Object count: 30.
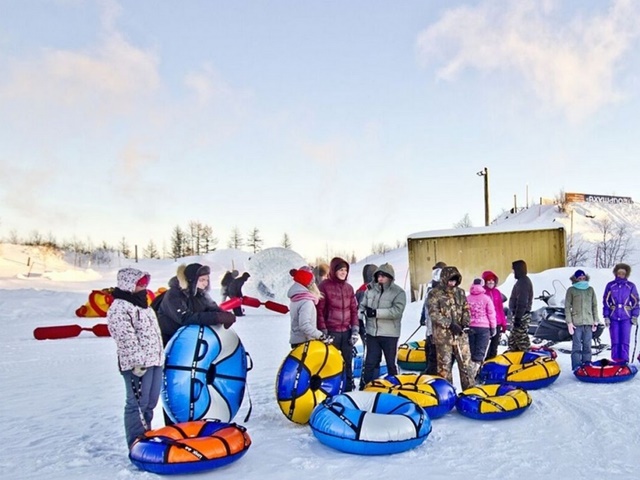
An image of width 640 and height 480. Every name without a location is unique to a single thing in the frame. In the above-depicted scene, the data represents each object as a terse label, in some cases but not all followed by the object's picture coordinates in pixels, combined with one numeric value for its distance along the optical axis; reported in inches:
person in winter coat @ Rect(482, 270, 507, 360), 304.8
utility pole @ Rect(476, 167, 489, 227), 1012.9
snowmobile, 390.9
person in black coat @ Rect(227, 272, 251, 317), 676.1
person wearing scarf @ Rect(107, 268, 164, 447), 159.6
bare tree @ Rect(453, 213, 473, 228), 2204.7
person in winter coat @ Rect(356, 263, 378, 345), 329.1
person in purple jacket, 285.3
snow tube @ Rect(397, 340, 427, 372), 301.3
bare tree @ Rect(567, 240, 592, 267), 1250.5
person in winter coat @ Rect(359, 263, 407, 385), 236.1
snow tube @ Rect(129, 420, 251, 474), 143.2
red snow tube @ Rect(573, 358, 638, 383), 247.0
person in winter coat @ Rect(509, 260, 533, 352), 325.2
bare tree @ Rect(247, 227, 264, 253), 2273.6
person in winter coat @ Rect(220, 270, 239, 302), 697.9
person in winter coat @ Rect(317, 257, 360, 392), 226.8
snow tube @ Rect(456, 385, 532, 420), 194.4
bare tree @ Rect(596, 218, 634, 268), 1425.9
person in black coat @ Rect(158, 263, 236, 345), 189.0
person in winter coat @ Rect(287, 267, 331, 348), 211.2
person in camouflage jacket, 232.4
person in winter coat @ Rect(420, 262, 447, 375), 253.1
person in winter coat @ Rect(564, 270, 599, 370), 282.0
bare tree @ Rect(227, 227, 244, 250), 2272.4
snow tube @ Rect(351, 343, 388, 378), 282.8
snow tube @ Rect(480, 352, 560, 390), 244.3
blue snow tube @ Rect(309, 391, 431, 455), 159.8
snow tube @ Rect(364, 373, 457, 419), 197.6
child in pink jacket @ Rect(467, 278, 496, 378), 270.8
